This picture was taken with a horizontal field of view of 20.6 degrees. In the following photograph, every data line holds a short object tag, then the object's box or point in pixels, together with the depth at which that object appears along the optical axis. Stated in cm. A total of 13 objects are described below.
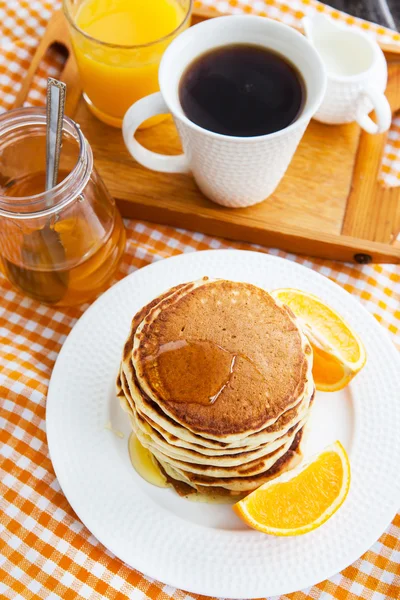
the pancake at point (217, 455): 58
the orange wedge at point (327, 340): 62
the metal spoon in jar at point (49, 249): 61
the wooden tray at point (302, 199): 69
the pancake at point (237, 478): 60
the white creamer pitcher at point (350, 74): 69
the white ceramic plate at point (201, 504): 59
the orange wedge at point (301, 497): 59
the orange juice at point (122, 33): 67
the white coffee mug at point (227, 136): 63
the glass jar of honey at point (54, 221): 62
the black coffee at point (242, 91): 64
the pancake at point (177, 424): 57
